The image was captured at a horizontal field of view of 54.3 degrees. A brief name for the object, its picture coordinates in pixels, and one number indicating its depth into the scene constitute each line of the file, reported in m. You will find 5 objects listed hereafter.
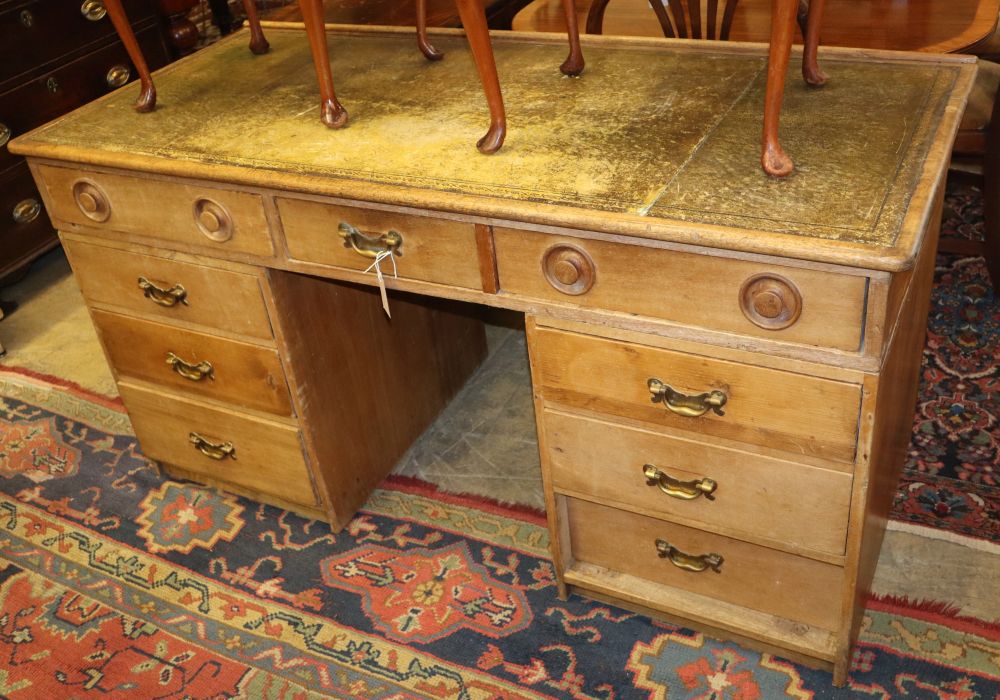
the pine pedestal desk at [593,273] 1.39
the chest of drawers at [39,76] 2.96
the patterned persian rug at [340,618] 1.82
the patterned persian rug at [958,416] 2.10
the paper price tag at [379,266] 1.63
